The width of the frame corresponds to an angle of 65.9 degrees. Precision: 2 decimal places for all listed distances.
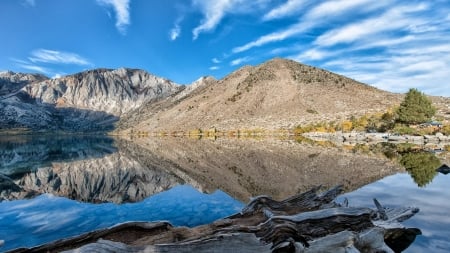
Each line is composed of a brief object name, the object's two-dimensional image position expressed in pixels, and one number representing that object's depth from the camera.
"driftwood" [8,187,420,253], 9.15
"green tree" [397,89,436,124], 85.75
